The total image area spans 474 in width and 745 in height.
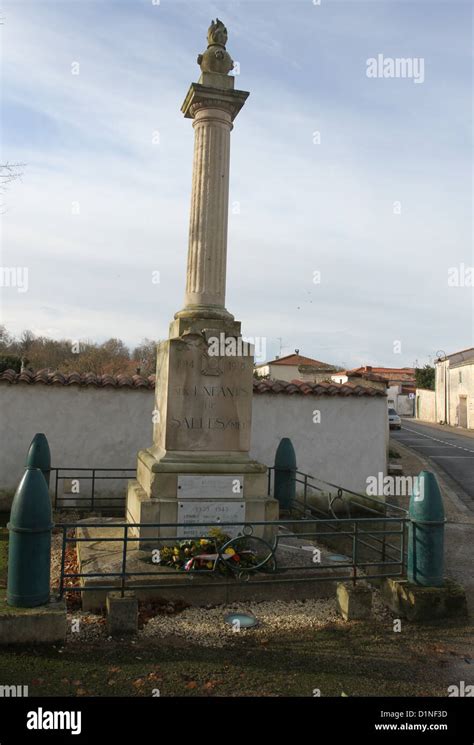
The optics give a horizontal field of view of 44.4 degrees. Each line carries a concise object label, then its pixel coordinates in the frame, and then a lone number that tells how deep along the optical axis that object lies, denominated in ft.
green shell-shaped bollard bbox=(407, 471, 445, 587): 18.30
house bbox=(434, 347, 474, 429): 124.57
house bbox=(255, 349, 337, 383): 147.42
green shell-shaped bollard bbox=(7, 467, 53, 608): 14.84
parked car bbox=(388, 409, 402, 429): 113.80
